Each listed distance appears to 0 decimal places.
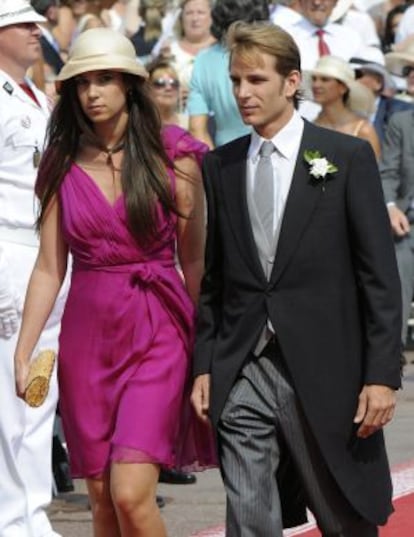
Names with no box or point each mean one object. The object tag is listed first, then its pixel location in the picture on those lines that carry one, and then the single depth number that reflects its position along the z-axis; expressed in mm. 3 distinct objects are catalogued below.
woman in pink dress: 12148
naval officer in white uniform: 14766
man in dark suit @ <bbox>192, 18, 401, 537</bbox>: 11180
